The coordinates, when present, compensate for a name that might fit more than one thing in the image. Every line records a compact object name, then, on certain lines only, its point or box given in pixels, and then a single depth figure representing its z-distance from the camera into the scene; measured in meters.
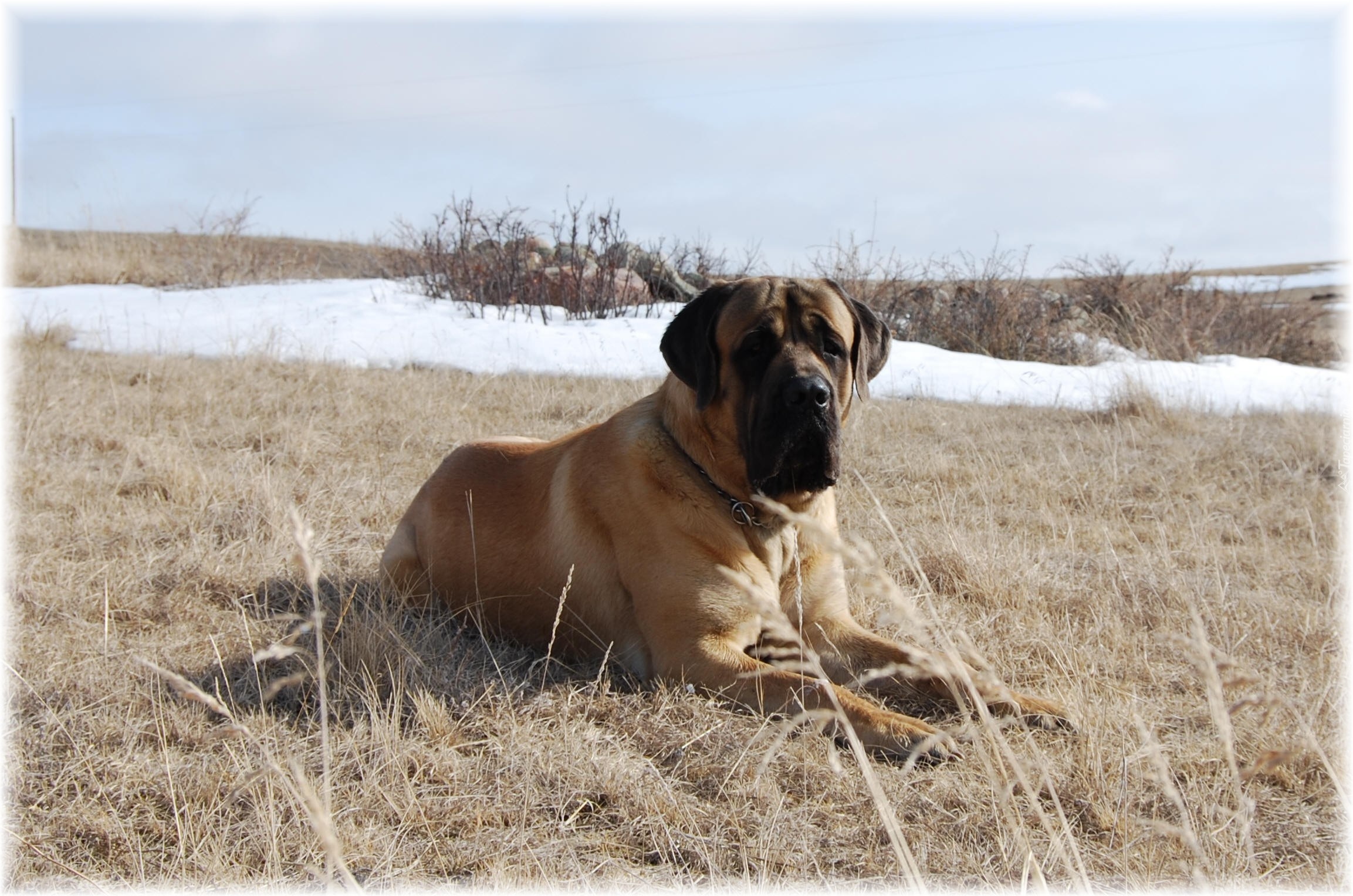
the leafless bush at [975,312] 12.74
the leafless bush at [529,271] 12.71
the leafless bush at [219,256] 14.46
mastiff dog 3.15
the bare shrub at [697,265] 14.45
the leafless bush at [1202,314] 13.70
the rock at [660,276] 13.96
